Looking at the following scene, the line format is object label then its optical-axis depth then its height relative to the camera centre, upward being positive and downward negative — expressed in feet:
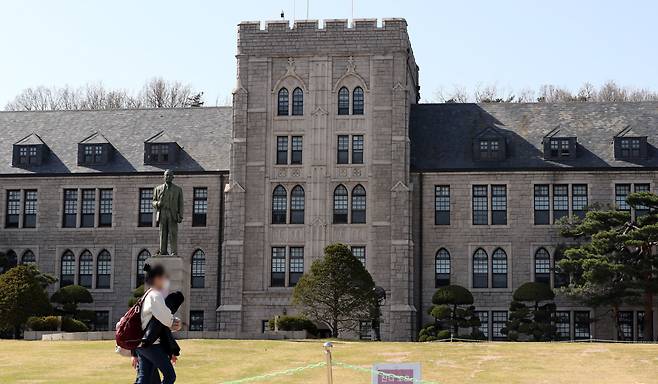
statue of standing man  131.54 +7.83
